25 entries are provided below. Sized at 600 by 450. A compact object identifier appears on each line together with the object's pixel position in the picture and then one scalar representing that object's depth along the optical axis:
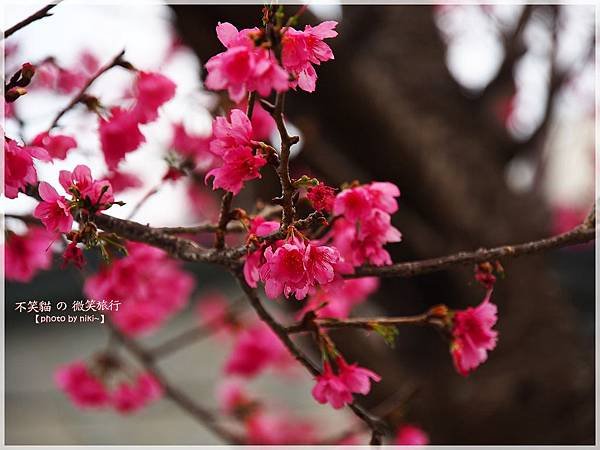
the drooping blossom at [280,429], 2.43
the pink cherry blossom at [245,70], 0.96
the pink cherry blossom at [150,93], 1.11
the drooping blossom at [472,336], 1.08
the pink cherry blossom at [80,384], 1.56
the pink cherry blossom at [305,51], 0.99
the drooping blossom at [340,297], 1.07
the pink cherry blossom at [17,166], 1.02
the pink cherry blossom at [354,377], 1.07
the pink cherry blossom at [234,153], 1.01
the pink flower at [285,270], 0.99
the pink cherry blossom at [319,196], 1.00
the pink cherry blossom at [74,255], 1.03
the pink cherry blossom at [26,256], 1.20
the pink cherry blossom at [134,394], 1.62
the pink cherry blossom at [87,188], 1.03
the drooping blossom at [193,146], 1.24
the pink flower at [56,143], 1.08
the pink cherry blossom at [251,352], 1.82
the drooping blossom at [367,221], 1.05
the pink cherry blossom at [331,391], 1.06
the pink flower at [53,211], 1.02
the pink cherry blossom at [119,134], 1.11
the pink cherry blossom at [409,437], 1.46
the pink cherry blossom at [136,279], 1.19
